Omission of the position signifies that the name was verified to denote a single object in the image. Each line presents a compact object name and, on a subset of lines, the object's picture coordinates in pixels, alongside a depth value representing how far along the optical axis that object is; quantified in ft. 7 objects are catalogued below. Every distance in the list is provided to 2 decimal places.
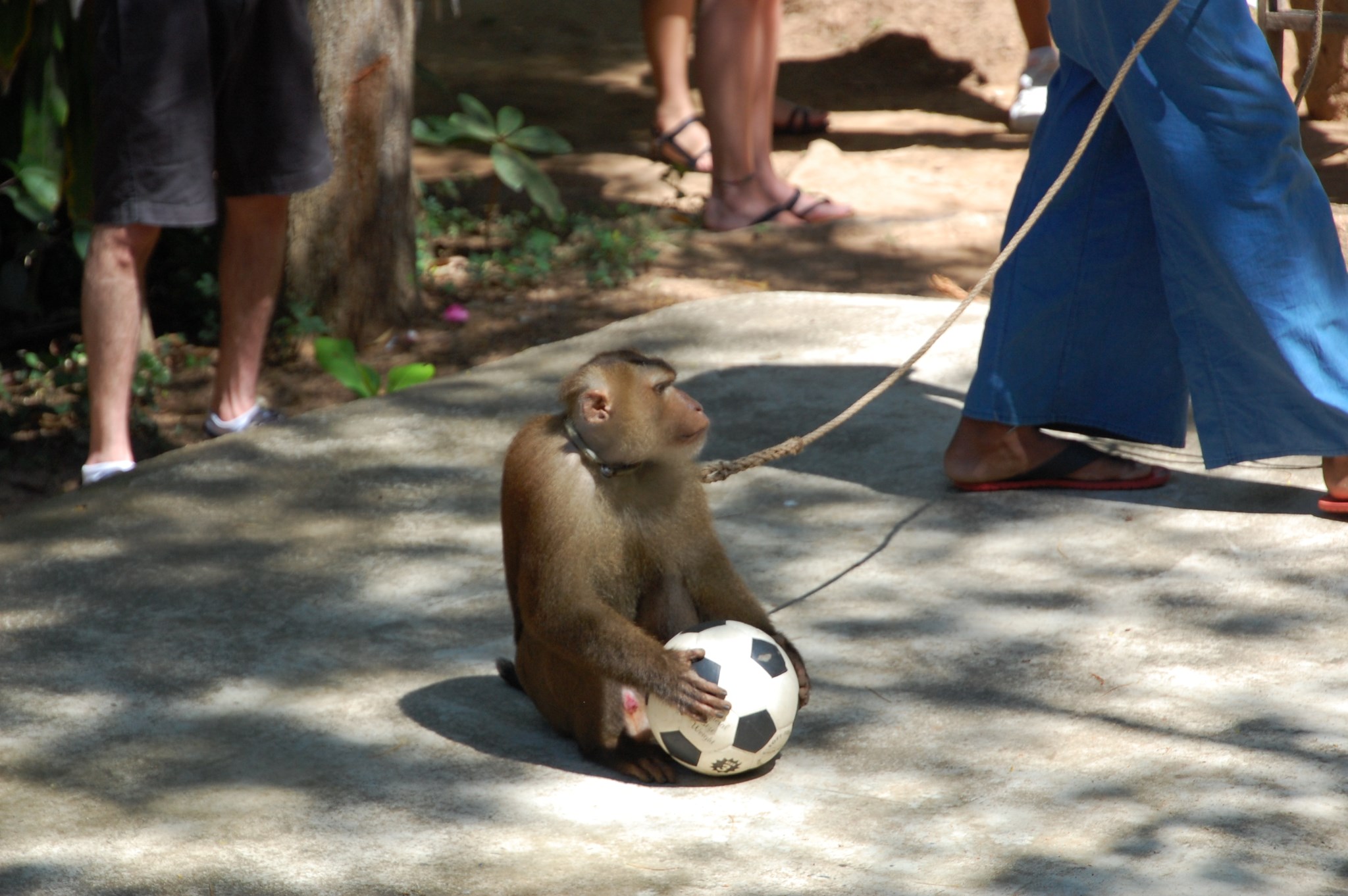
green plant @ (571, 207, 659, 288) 40.29
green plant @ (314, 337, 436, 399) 33.53
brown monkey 17.13
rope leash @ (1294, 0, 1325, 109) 22.45
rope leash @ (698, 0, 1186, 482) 20.51
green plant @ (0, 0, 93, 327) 32.48
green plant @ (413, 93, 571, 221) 40.50
